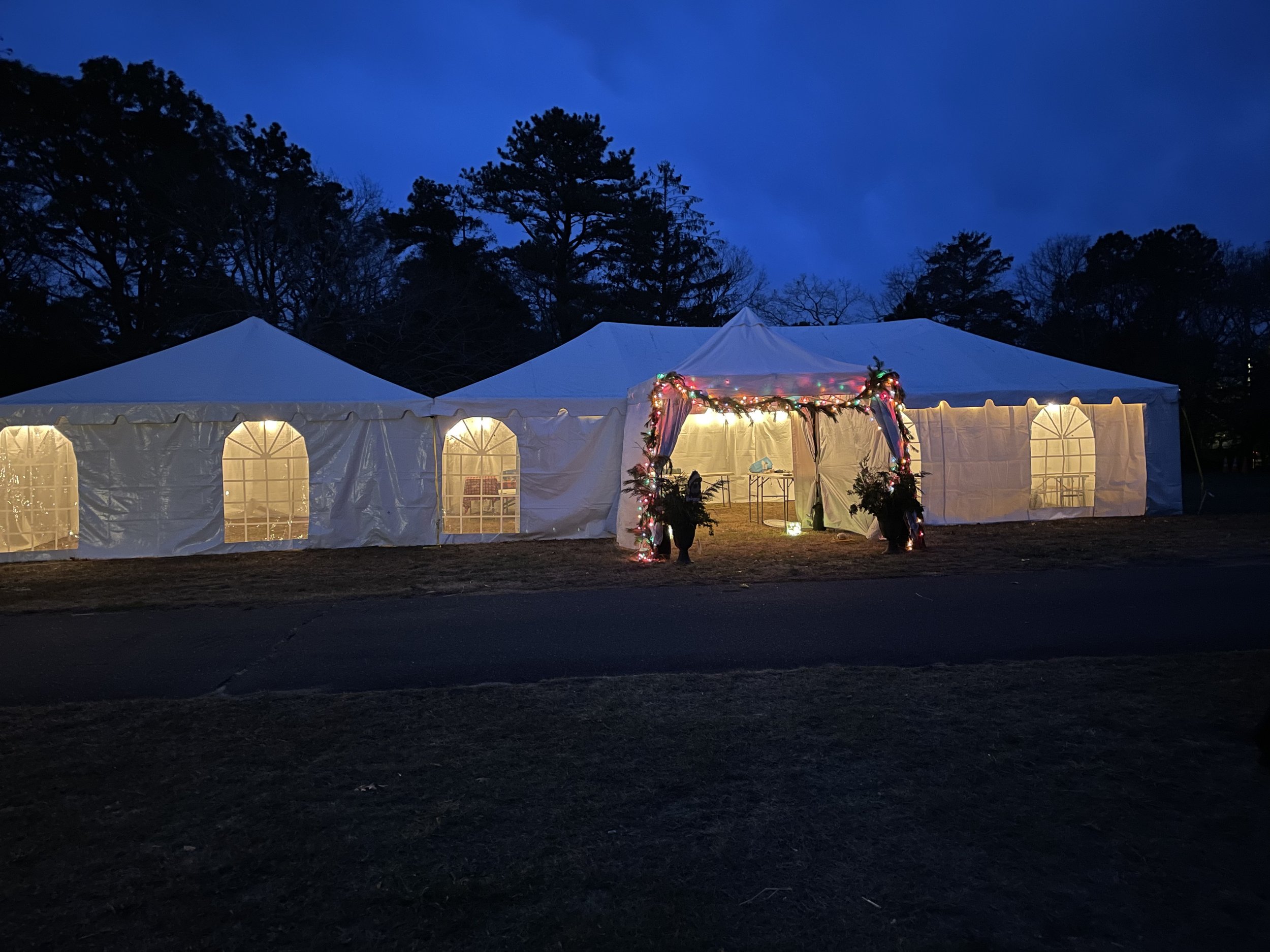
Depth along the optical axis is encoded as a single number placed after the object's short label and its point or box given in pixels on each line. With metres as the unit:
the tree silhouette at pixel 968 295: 31.22
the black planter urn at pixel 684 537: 9.01
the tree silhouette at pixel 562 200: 24.78
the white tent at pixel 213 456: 10.09
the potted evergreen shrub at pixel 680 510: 9.01
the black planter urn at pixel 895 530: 9.20
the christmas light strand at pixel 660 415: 9.28
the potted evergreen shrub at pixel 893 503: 9.19
